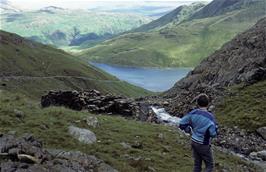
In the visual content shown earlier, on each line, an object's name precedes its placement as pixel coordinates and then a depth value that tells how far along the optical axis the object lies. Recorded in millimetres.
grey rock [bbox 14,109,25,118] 14132
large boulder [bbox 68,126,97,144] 12634
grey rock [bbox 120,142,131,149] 12715
